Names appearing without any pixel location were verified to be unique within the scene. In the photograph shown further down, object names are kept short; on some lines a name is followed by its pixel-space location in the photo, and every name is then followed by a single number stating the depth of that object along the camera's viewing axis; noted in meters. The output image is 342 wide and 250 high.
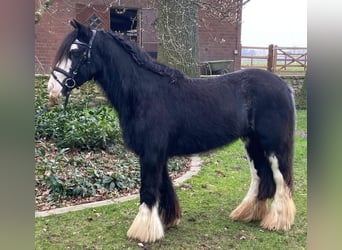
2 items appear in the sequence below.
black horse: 2.96
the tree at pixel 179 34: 4.89
